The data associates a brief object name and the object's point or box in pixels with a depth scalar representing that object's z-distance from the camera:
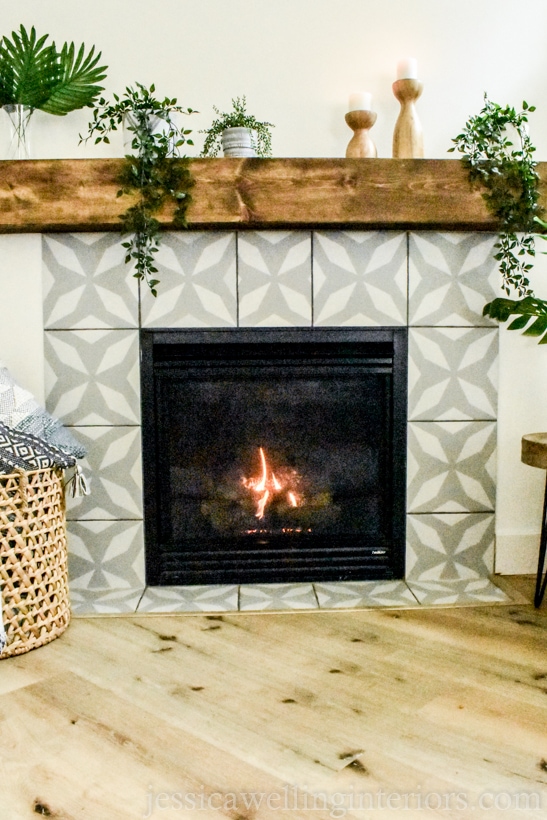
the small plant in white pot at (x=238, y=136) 1.89
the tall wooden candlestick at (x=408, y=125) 1.94
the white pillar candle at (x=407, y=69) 1.96
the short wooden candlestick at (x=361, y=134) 1.95
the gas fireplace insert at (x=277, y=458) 2.03
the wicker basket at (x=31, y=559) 1.59
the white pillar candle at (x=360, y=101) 1.94
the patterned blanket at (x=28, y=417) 1.66
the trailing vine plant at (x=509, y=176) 1.86
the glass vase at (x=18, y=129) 1.88
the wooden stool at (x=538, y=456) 1.75
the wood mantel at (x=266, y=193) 1.83
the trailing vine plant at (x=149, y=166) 1.80
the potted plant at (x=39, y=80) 1.86
